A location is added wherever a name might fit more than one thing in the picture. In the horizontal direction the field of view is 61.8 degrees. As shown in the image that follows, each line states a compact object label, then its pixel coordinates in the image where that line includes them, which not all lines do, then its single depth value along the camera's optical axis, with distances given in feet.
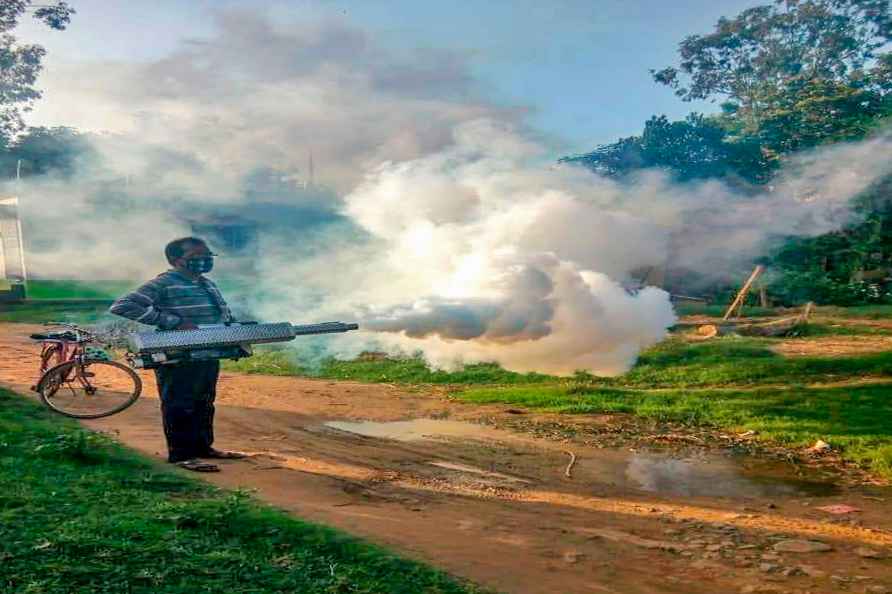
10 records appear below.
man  24.77
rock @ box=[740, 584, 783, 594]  16.48
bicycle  33.60
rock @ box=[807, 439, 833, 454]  32.73
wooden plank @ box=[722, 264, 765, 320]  66.08
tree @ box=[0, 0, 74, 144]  86.17
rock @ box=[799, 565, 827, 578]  17.76
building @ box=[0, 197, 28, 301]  63.87
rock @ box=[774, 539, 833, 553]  19.66
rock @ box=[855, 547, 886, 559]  19.39
